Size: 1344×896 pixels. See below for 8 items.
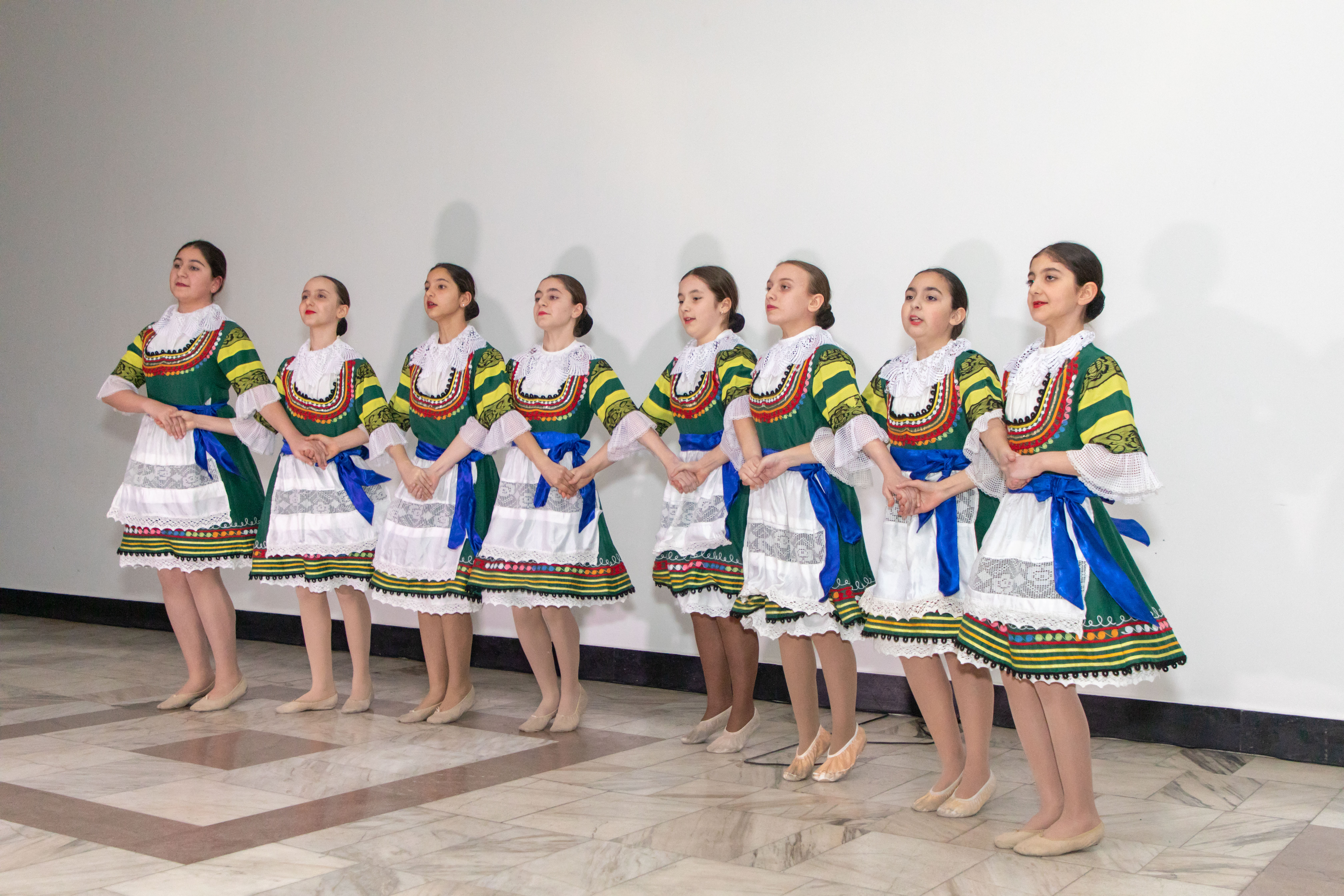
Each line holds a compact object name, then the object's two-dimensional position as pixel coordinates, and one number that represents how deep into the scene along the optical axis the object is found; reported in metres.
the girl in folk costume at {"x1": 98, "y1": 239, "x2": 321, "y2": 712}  4.14
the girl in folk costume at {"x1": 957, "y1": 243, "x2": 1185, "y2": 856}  2.58
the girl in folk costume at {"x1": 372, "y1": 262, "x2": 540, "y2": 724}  3.92
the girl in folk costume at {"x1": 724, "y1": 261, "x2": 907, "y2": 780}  3.25
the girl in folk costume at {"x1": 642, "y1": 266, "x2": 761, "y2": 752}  3.62
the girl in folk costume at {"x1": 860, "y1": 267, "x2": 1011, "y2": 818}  2.98
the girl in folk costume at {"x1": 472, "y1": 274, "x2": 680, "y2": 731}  3.83
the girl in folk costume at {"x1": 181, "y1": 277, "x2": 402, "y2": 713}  4.09
